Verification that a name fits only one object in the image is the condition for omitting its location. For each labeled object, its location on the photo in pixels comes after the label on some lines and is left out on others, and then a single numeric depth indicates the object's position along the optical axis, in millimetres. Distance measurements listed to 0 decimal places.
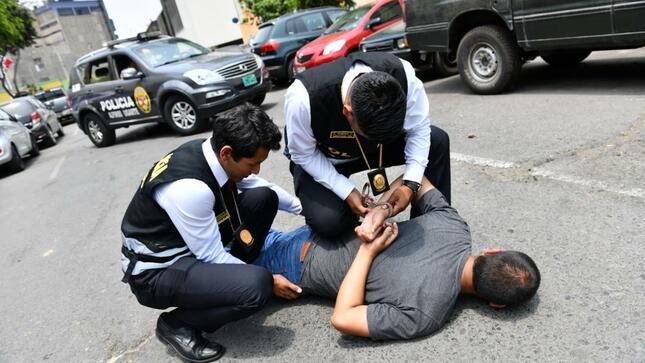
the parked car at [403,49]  6664
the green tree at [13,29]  21875
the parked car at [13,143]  8609
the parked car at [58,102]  17531
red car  7797
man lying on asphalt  1900
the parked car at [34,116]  11391
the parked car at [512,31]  4266
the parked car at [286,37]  10391
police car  7168
